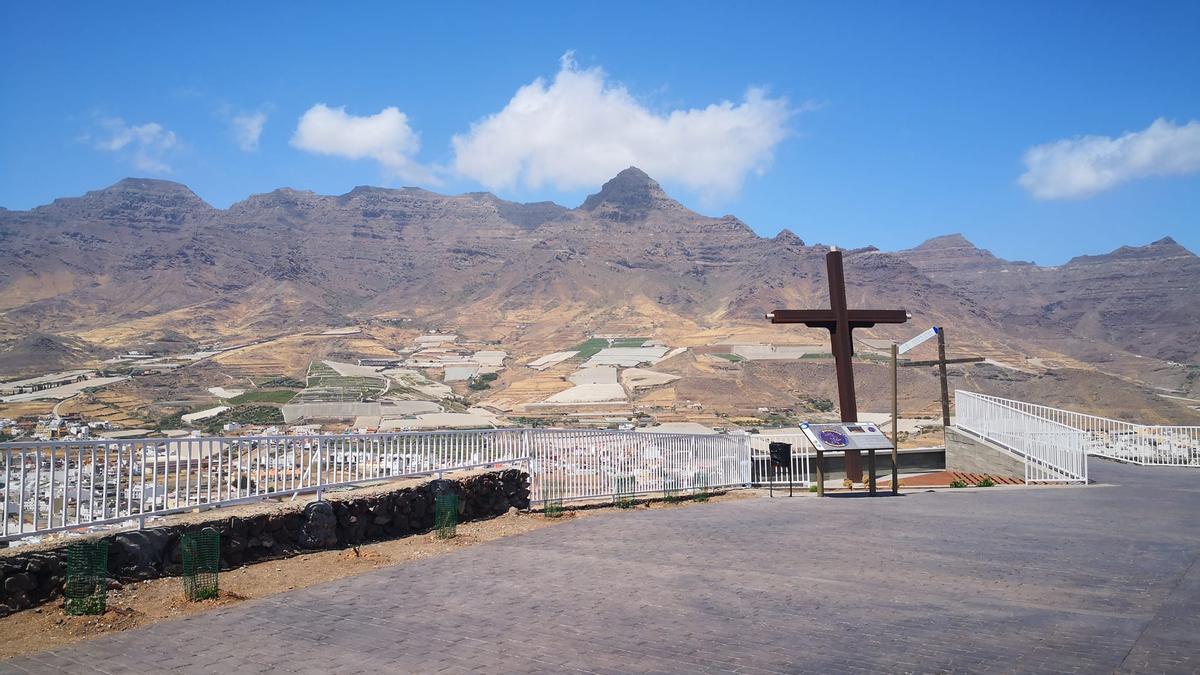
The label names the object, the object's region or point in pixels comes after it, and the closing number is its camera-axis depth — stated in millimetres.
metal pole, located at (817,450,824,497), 16125
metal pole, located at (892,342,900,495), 16955
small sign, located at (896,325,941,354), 19425
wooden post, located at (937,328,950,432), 23969
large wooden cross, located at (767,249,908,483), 19766
